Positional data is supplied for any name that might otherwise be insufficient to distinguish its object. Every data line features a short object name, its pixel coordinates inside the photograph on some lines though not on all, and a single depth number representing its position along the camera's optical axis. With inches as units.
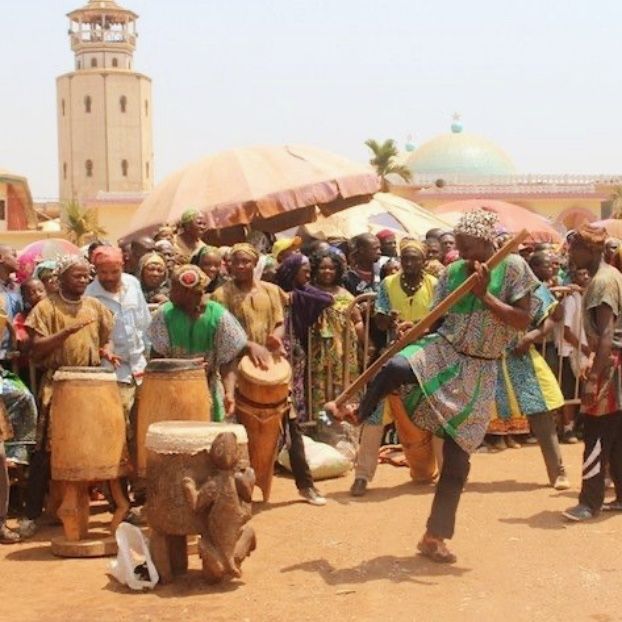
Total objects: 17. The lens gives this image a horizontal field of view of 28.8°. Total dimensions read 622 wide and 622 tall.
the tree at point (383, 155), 2022.6
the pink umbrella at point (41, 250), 347.0
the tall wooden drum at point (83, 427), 246.2
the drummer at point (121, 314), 277.0
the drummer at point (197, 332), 257.9
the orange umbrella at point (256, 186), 412.8
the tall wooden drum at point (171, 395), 247.4
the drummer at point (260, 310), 284.5
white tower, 2642.7
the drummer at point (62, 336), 256.7
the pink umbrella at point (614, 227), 601.8
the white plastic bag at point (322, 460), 319.3
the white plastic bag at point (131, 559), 220.4
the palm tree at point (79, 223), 1834.4
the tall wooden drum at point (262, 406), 275.4
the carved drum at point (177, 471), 221.6
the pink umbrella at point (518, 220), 698.8
